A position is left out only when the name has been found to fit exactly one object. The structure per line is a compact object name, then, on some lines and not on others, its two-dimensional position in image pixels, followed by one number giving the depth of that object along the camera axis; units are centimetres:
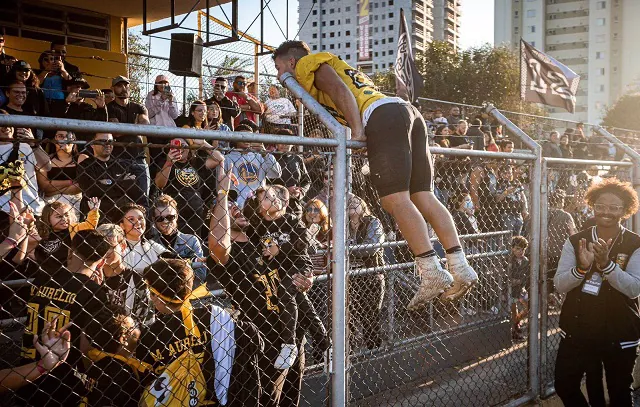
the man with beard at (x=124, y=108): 789
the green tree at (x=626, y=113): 6294
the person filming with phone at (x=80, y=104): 758
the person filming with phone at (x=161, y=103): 913
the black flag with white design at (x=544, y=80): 845
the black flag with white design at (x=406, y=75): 1040
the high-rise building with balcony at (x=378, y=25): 11812
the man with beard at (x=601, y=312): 472
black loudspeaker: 1045
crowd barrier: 338
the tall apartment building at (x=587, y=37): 9644
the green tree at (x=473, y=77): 4600
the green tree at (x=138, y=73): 1034
